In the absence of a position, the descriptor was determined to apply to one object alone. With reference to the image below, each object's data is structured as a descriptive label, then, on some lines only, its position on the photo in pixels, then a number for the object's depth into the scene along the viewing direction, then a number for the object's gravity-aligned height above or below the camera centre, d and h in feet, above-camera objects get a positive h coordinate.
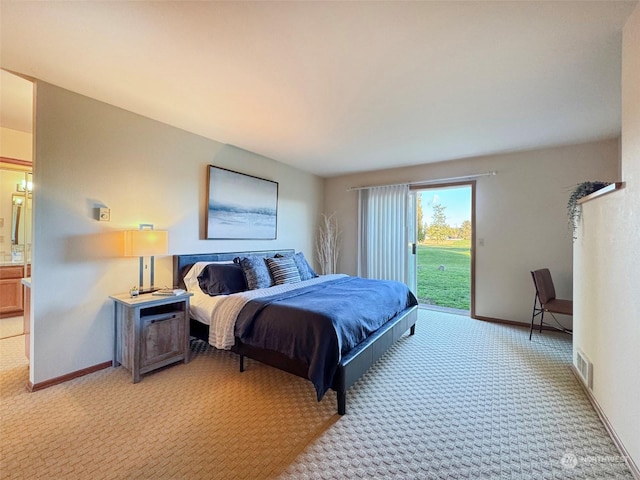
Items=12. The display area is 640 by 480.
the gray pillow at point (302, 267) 12.10 -1.23
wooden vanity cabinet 12.14 -2.44
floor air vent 6.82 -3.26
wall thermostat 8.25 +0.71
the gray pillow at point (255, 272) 9.97 -1.20
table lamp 8.21 -0.15
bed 6.35 -2.33
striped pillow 10.83 -1.25
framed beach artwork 11.48 +1.54
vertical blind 15.33 +0.53
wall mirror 12.50 +0.95
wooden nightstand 7.66 -2.78
